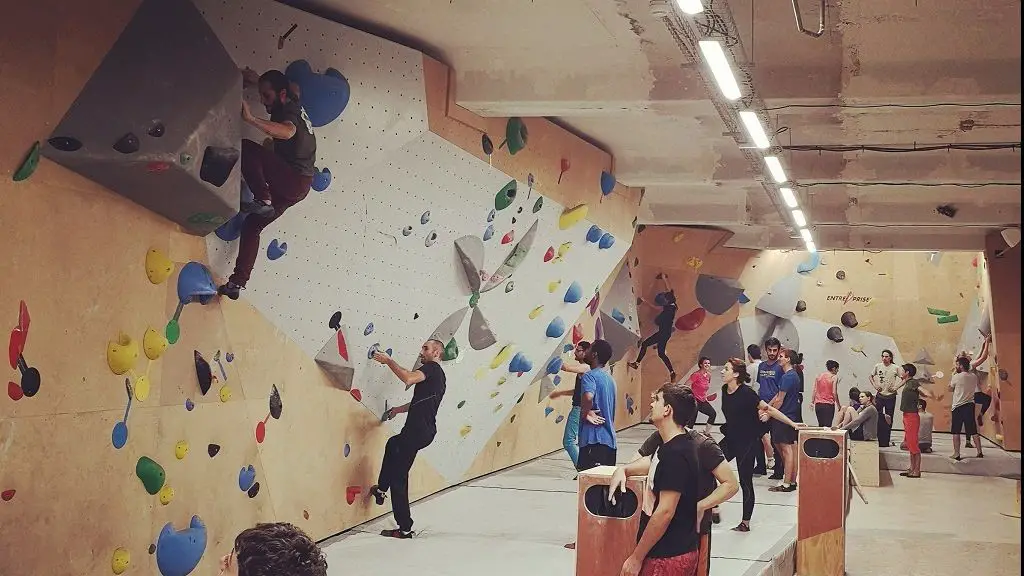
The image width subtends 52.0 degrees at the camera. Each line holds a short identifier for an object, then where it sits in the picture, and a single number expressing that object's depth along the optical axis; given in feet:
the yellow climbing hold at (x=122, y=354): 16.67
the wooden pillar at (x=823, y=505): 24.98
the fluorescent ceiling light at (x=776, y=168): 28.81
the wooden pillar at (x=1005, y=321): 52.21
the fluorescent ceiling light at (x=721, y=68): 18.01
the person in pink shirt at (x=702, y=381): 48.64
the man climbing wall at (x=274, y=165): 18.65
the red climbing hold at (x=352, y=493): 25.30
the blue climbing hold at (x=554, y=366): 41.04
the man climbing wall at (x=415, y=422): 24.12
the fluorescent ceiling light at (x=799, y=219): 39.10
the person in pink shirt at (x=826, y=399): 40.81
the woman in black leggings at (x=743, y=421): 27.20
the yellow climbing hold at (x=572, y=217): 34.04
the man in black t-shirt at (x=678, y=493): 13.47
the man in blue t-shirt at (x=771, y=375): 36.67
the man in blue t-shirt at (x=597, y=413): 24.41
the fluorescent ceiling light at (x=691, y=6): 15.43
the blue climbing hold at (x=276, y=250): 20.56
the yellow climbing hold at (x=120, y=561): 16.89
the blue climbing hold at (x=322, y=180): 21.09
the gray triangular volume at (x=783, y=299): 62.13
